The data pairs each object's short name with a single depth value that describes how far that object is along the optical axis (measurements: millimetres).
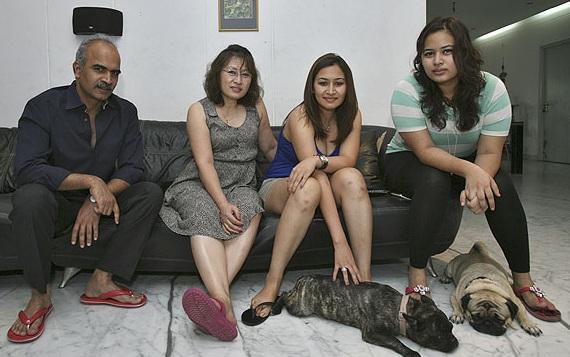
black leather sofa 2053
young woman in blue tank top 1898
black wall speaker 2959
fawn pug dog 1650
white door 8492
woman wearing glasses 1884
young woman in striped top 1872
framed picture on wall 3184
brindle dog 1548
